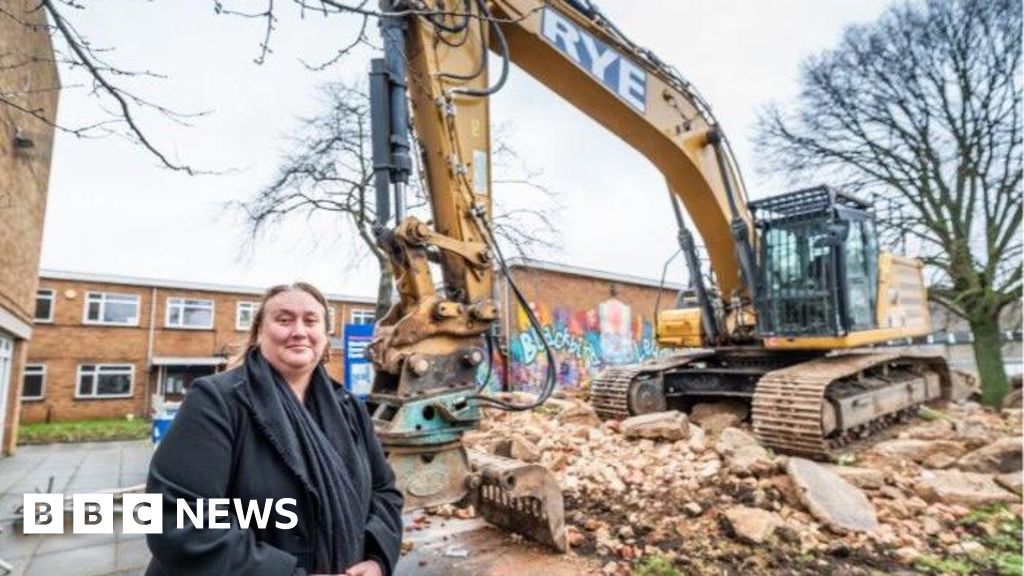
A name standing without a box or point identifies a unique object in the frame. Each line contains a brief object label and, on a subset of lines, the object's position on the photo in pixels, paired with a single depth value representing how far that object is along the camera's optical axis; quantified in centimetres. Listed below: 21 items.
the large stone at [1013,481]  518
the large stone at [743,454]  509
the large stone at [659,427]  635
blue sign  942
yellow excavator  361
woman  139
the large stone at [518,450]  550
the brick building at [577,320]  1738
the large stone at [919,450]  622
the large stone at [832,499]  420
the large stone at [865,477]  505
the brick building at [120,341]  1936
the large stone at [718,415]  724
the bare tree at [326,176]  1505
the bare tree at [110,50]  224
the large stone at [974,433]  659
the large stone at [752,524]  388
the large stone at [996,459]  586
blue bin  833
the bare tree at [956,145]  1105
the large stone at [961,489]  487
